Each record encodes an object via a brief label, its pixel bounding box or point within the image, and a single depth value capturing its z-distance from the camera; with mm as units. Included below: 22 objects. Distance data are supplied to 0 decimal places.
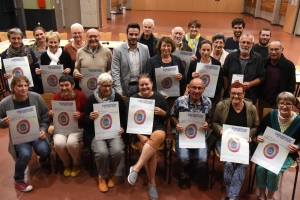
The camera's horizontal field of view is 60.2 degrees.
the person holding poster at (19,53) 3717
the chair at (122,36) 7718
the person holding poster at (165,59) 3561
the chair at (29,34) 7815
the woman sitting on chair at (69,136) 3234
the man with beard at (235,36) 4504
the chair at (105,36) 7723
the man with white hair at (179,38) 4252
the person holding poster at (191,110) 3119
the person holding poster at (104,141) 3137
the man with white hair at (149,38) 4328
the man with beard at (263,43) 4230
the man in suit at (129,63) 3719
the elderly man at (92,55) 3766
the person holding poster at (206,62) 3557
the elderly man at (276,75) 3586
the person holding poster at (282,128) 2812
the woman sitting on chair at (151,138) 3062
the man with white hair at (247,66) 3549
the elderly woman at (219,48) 3816
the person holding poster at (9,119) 3027
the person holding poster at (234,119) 2951
